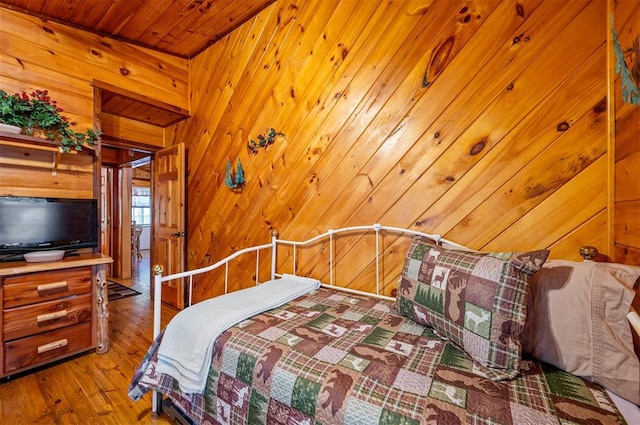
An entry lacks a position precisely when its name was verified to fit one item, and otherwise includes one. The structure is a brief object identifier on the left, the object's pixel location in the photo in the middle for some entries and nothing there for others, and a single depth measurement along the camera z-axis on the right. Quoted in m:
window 7.22
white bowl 1.79
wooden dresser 1.62
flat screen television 1.78
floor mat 3.27
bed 0.73
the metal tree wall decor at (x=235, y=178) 2.32
